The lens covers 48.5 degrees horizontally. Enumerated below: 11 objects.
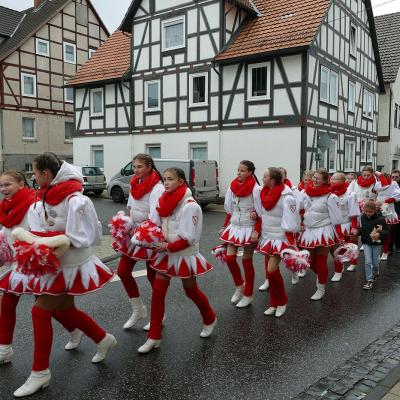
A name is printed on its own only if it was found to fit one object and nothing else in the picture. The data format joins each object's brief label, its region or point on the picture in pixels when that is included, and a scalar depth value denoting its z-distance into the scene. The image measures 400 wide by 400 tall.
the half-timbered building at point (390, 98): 27.94
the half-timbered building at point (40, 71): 30.84
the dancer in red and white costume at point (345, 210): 7.28
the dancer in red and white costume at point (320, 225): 6.37
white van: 16.23
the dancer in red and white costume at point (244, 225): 5.77
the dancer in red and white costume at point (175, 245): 4.34
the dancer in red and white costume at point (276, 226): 5.49
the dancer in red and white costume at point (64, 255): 3.61
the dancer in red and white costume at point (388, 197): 9.22
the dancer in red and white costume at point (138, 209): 4.79
